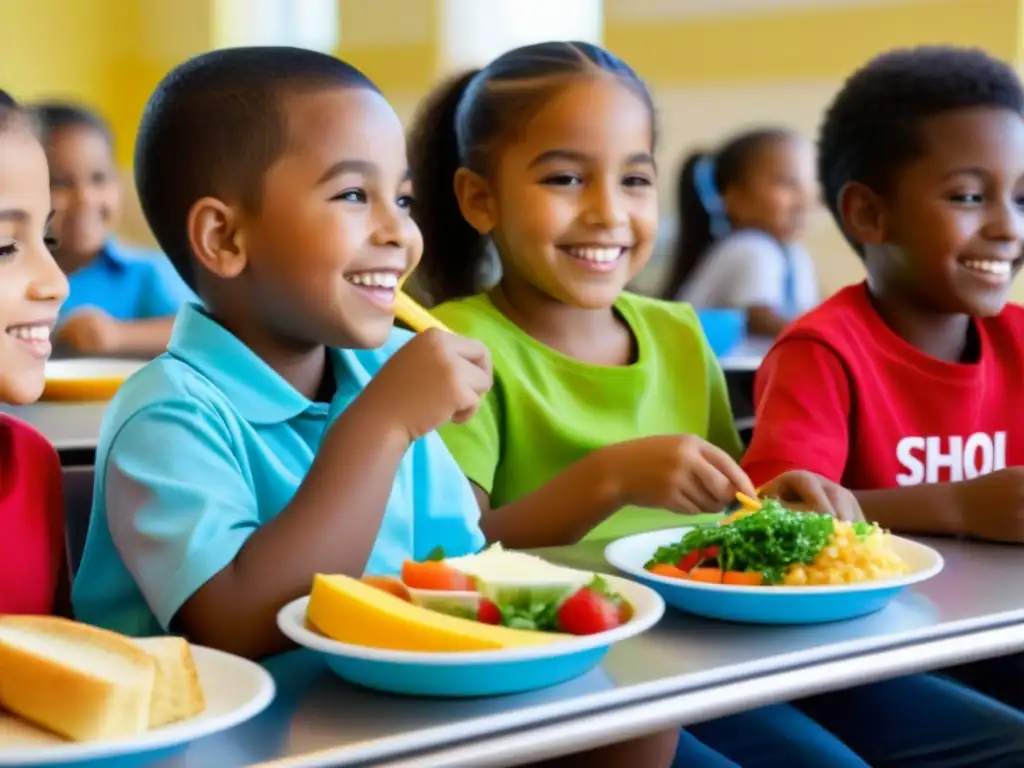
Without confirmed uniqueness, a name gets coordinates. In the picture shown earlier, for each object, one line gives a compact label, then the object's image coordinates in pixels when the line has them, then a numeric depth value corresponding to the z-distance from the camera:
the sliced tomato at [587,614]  0.88
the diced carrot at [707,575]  1.06
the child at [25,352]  1.01
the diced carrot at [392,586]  0.92
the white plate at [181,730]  0.70
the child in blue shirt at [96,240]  3.08
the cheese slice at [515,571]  0.92
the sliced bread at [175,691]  0.76
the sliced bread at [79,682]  0.72
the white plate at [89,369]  2.18
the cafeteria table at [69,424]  1.63
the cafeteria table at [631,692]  0.76
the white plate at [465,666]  0.81
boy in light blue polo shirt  1.01
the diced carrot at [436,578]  0.92
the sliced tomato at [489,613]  0.90
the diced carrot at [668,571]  1.07
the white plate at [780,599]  0.98
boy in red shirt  1.60
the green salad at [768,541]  1.05
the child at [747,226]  4.33
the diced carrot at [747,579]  1.04
